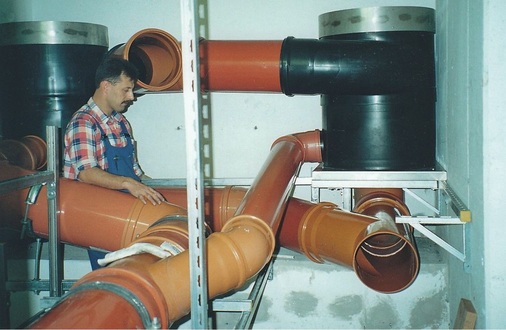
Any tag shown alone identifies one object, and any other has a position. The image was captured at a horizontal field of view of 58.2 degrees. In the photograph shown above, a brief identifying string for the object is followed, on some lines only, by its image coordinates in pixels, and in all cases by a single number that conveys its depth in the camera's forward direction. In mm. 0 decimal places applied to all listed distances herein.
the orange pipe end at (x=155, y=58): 2314
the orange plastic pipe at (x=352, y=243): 1794
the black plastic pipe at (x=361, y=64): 2141
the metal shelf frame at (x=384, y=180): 2207
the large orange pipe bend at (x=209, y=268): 1085
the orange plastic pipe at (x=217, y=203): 2234
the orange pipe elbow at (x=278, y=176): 1595
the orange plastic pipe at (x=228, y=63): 2275
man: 2043
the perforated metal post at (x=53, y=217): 1955
